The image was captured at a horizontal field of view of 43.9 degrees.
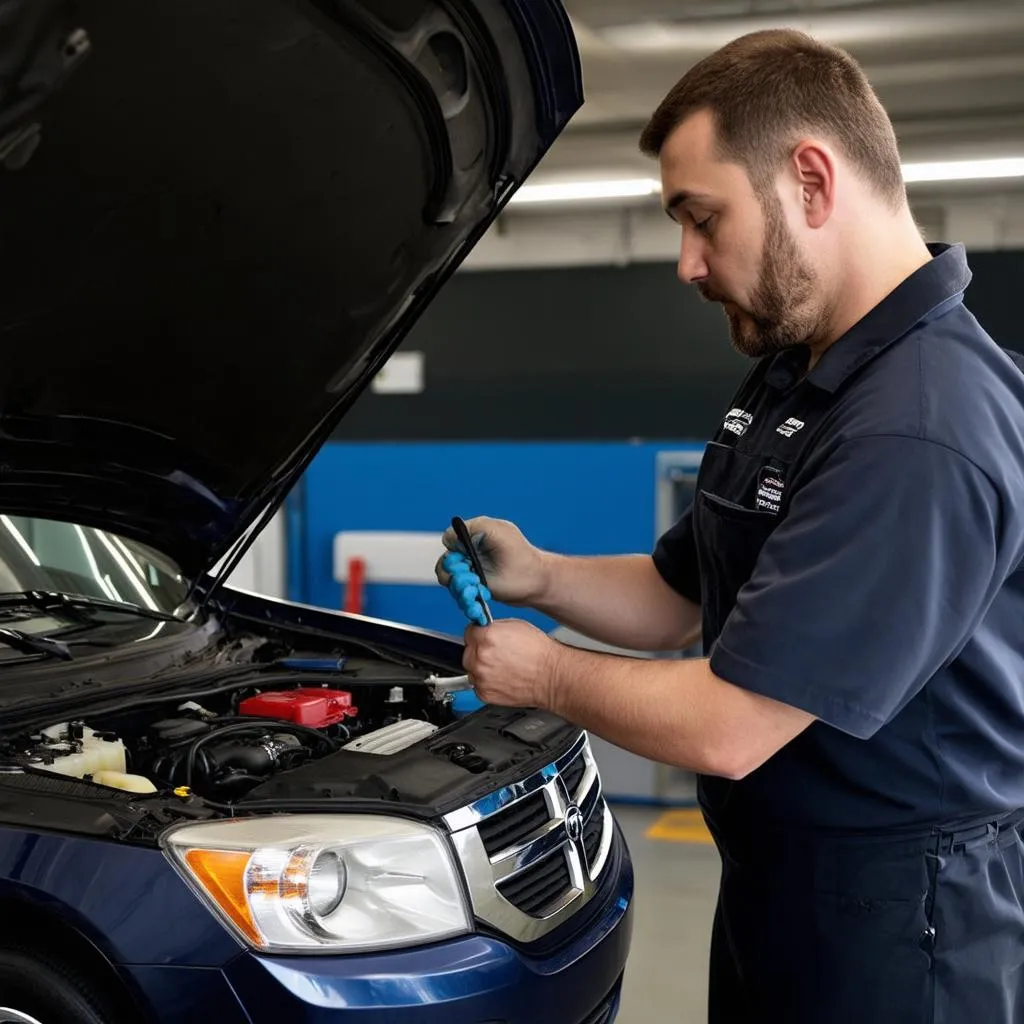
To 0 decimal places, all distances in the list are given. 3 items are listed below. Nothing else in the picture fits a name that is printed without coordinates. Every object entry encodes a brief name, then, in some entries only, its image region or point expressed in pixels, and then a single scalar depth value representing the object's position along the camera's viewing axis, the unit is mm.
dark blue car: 1741
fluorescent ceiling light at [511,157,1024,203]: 9188
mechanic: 1334
